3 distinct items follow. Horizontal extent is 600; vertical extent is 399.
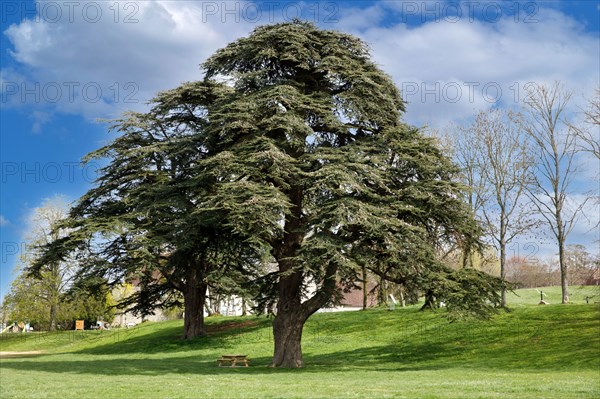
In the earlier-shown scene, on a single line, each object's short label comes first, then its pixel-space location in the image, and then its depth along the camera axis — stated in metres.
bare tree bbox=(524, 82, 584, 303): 36.38
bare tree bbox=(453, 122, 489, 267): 38.56
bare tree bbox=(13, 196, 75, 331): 58.66
